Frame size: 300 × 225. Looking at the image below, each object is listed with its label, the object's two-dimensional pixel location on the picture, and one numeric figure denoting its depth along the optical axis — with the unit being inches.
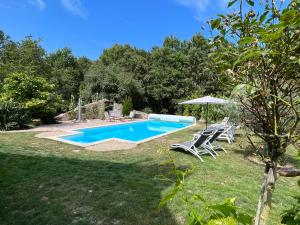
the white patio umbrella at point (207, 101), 488.1
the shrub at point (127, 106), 878.4
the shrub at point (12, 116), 486.9
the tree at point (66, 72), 1090.7
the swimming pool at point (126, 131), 485.4
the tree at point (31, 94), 575.5
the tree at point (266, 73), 44.8
